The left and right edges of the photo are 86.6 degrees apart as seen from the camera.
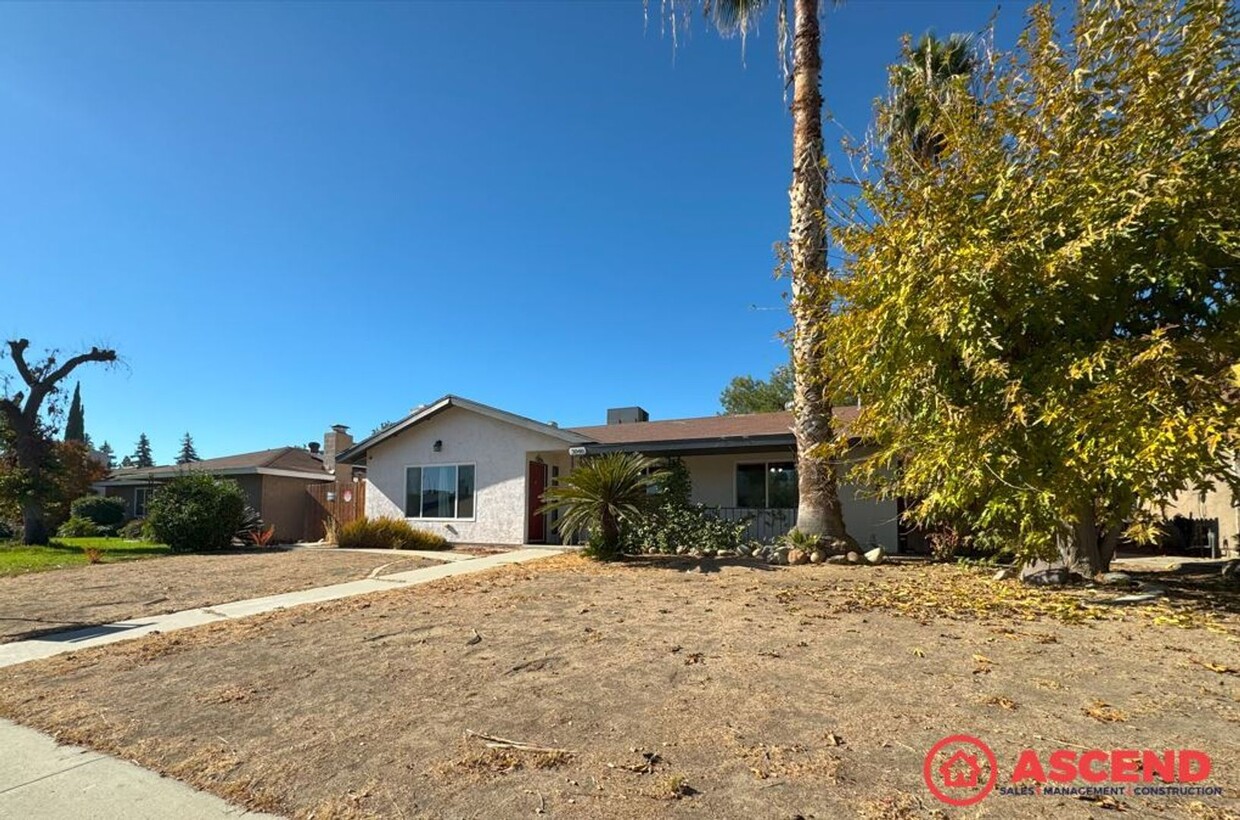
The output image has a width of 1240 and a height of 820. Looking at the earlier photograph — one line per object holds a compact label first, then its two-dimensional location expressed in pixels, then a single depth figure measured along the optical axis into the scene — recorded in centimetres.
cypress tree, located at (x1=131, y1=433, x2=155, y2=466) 9169
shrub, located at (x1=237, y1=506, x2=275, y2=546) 1830
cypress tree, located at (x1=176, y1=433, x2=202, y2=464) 8638
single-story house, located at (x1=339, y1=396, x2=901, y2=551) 1506
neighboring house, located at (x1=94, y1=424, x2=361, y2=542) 2234
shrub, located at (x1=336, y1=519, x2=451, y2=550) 1683
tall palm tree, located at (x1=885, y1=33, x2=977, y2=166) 805
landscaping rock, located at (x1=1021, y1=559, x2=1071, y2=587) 818
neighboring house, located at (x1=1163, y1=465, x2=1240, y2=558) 1245
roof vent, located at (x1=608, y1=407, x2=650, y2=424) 2306
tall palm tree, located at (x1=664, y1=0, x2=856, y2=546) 1118
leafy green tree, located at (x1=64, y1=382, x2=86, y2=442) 5291
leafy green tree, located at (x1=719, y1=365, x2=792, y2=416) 4497
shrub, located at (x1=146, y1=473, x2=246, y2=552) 1669
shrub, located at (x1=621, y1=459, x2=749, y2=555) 1255
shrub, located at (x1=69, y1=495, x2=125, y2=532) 2442
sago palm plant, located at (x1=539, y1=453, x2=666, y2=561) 1173
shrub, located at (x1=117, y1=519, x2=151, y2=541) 2222
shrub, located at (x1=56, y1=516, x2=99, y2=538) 2281
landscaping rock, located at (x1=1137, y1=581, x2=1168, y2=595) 754
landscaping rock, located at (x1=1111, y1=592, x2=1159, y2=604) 700
